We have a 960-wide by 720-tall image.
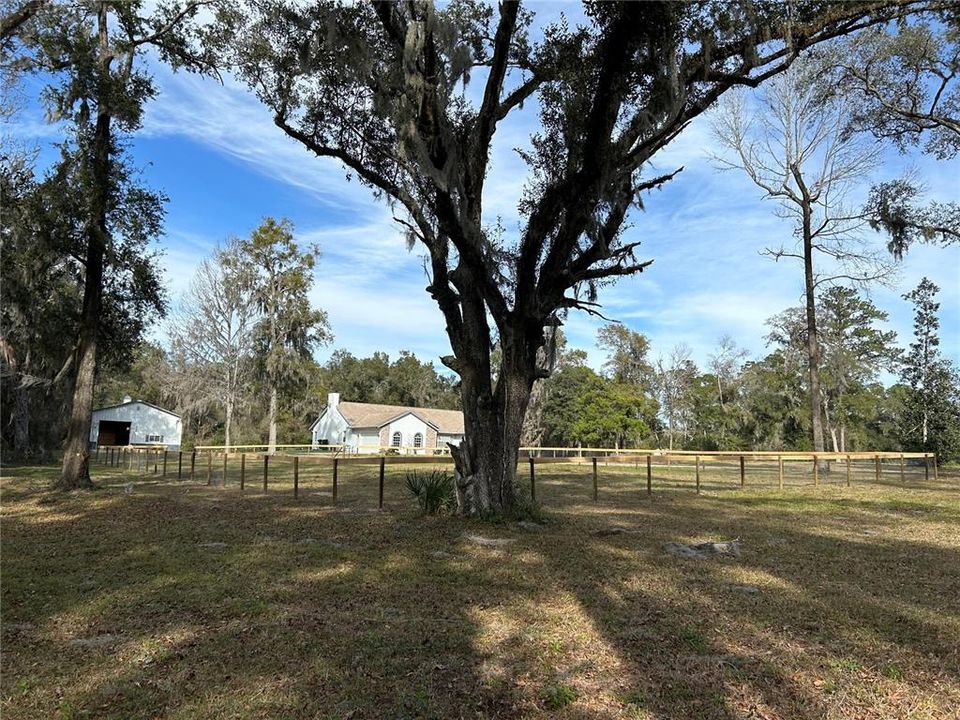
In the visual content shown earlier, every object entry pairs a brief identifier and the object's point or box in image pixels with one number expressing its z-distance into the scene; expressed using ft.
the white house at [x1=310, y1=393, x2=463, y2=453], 138.41
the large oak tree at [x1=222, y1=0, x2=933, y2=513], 26.55
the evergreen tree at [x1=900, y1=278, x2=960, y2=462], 94.79
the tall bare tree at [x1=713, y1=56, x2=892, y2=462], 70.38
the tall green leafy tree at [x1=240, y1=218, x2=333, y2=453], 109.50
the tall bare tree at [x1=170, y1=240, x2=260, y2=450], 113.09
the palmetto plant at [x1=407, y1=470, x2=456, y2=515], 32.78
